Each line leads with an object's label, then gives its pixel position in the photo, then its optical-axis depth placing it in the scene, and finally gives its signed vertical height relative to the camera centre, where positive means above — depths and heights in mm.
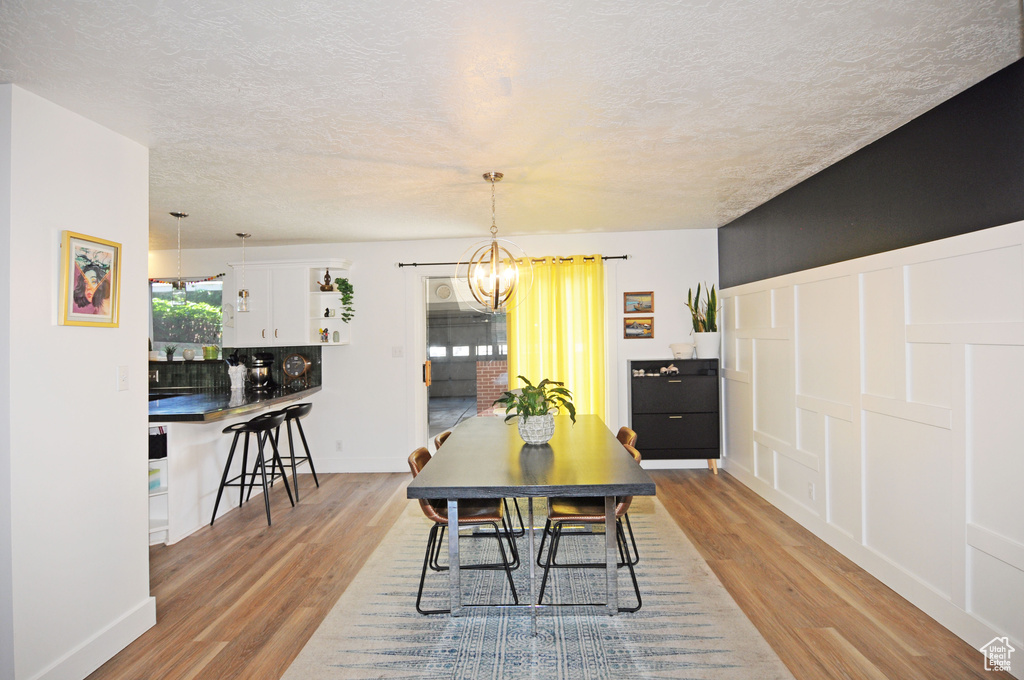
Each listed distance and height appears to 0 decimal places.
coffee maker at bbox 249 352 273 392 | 5634 -278
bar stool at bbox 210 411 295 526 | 4180 -665
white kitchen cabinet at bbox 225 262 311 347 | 5551 +374
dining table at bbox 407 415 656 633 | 2402 -615
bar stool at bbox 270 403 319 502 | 4641 -592
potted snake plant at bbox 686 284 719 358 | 5340 +145
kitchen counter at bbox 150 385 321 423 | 3750 -460
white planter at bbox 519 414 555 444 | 3191 -500
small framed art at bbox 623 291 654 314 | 5629 +399
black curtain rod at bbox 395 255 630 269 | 5613 +853
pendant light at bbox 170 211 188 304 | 6067 +549
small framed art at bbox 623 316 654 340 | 5637 +147
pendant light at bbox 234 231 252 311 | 5216 +443
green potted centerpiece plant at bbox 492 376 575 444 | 3189 -410
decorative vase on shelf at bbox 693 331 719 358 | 5332 -33
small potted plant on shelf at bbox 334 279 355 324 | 5664 +485
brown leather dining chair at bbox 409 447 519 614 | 2799 -883
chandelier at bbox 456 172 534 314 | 3434 +401
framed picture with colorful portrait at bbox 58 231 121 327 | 2303 +289
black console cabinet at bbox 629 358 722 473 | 5316 -676
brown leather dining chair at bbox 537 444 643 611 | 2789 -879
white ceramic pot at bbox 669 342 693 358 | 5367 -88
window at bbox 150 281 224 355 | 6047 +321
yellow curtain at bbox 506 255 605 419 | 5602 +119
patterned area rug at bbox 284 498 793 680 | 2307 -1356
